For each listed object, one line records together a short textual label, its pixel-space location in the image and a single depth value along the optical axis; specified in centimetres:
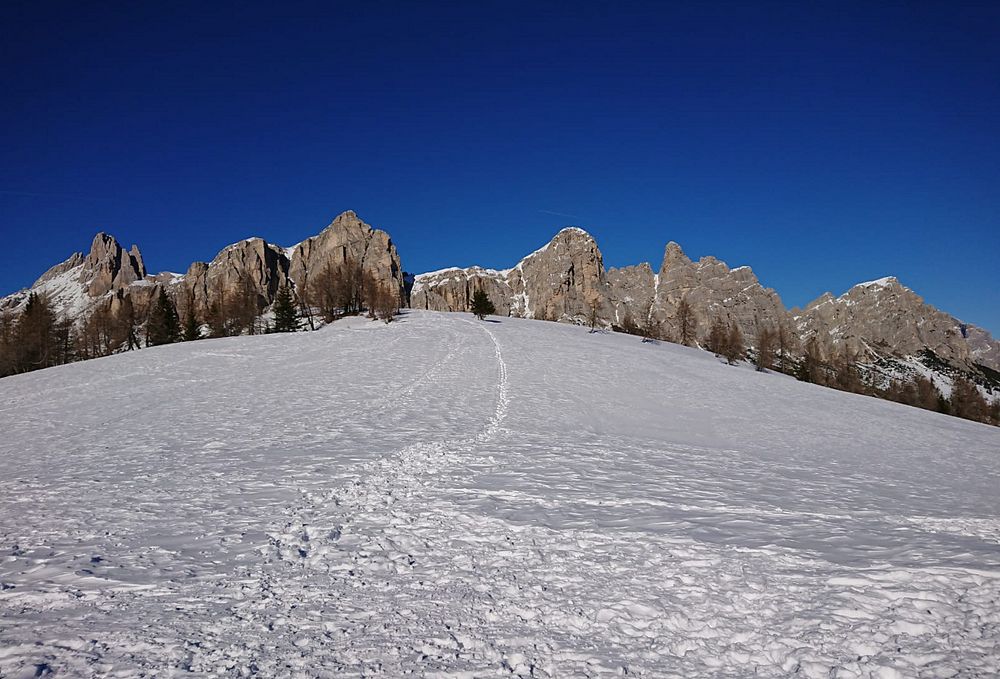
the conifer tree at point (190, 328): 7056
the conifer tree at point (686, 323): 9275
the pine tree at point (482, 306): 7494
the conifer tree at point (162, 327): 6588
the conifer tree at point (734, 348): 6412
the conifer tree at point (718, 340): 7606
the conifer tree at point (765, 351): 7169
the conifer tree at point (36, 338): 5381
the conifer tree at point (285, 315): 7012
